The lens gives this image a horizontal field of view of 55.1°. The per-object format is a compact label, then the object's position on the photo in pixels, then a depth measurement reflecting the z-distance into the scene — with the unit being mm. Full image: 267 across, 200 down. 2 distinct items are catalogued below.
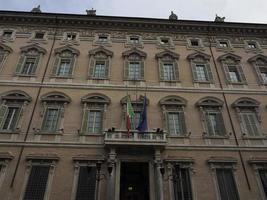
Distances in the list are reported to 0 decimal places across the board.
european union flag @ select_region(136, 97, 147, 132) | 14469
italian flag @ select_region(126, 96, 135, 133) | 14375
